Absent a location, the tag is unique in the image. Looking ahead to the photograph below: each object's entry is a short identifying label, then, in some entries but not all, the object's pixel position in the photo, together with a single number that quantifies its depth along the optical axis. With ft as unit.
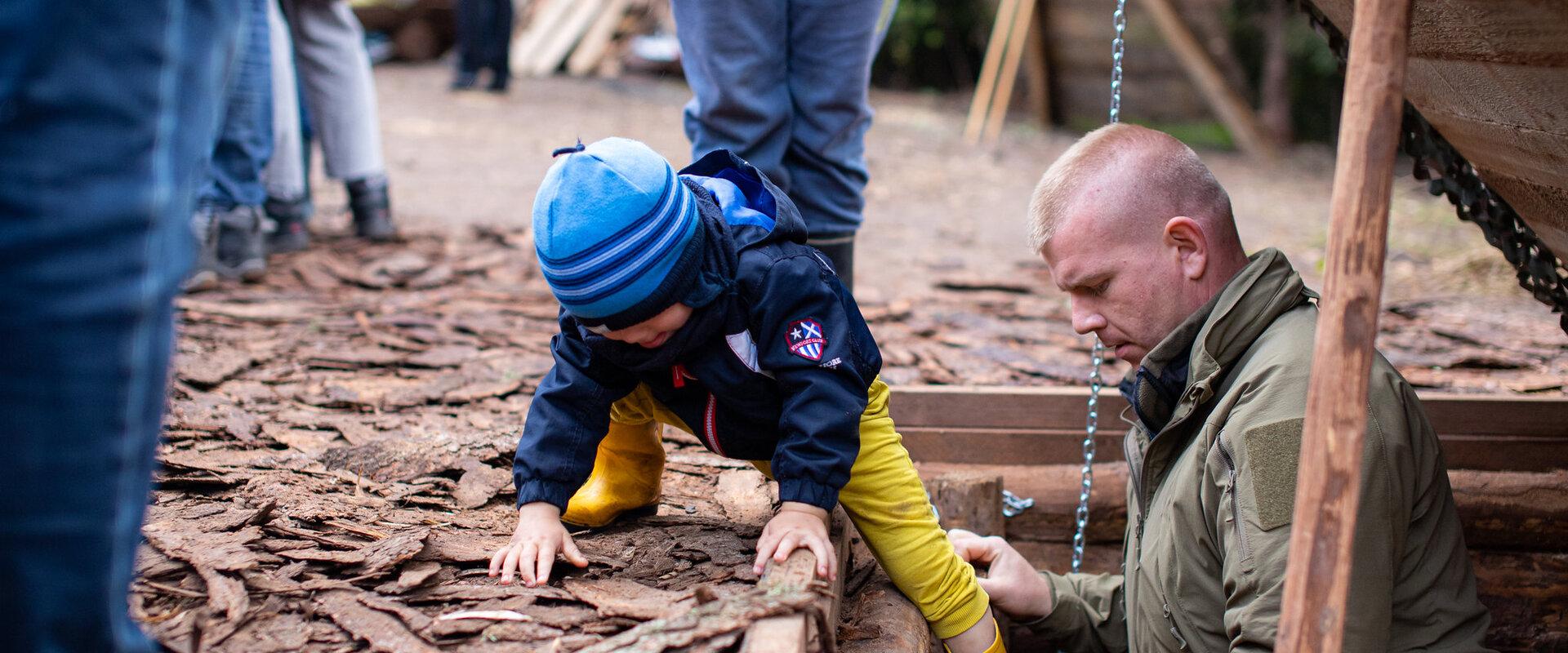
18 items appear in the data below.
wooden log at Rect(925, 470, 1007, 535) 9.93
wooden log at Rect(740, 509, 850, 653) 5.84
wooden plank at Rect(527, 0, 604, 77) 43.06
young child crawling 6.41
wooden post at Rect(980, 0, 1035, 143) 35.73
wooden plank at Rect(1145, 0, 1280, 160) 33.22
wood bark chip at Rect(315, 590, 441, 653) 6.23
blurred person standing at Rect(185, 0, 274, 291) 14.61
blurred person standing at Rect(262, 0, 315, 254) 16.43
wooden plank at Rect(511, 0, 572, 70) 43.14
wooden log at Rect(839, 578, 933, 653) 7.42
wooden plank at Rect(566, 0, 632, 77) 44.09
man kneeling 6.59
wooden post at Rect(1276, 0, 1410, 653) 5.16
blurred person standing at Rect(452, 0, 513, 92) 34.17
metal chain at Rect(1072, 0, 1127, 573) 9.75
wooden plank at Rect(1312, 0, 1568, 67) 5.90
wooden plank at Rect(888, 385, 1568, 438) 11.01
